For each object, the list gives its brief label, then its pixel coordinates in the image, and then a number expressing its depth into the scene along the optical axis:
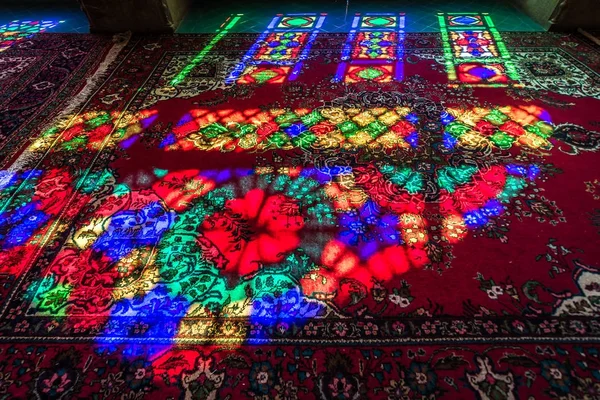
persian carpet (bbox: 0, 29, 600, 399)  1.35
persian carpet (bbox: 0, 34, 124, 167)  2.53
